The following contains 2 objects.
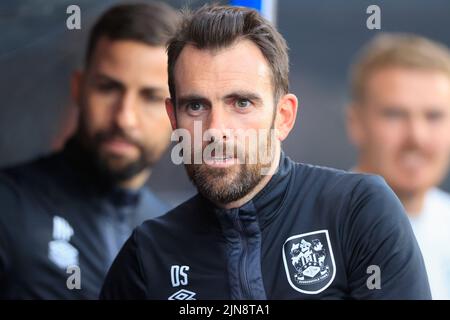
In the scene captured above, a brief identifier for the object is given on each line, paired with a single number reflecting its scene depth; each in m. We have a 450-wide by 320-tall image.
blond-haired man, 5.40
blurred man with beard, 5.57
